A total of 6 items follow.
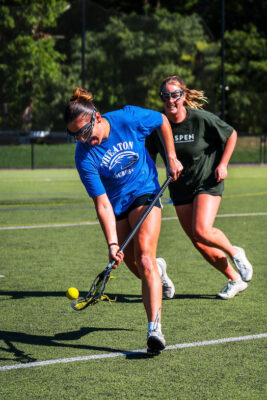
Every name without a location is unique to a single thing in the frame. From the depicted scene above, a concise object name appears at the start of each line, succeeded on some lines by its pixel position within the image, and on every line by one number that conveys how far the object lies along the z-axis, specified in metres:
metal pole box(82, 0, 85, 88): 39.25
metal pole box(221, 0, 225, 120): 38.81
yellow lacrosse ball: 4.90
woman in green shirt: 6.45
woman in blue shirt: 4.76
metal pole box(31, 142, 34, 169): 35.84
